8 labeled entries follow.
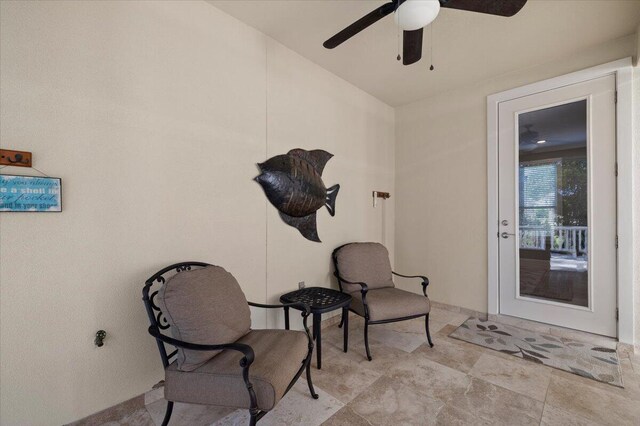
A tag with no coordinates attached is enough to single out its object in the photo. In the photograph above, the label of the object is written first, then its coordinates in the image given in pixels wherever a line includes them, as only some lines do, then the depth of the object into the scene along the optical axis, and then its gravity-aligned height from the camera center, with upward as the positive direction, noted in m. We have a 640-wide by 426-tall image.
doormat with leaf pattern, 2.24 -1.26
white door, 2.69 +0.07
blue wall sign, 1.41 +0.11
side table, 2.27 -0.77
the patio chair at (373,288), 2.52 -0.79
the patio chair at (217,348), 1.40 -0.81
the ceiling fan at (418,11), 1.50 +1.17
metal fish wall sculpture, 2.59 +0.26
